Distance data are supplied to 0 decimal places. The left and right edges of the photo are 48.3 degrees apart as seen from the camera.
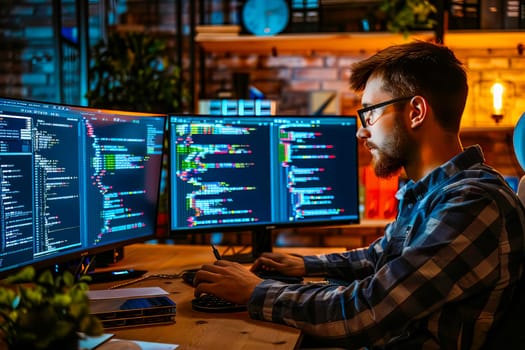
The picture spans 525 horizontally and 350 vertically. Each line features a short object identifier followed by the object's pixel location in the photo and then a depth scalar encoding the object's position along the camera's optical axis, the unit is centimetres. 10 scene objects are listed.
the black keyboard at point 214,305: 133
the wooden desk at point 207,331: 112
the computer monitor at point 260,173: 186
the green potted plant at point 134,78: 326
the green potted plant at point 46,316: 72
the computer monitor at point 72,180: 127
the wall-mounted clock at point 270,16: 318
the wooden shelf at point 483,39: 304
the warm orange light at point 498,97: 322
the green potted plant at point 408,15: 297
